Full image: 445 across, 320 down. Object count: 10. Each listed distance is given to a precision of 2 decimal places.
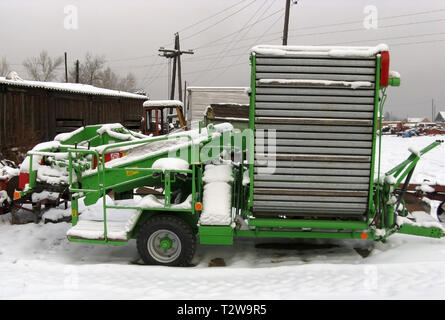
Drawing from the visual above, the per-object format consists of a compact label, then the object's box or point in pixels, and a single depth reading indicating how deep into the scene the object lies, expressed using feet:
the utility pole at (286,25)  64.95
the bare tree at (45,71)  176.65
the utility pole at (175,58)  108.27
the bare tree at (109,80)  198.39
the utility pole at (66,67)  144.03
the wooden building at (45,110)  45.47
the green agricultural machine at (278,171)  16.76
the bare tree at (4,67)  171.94
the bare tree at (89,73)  191.72
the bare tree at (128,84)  217.70
